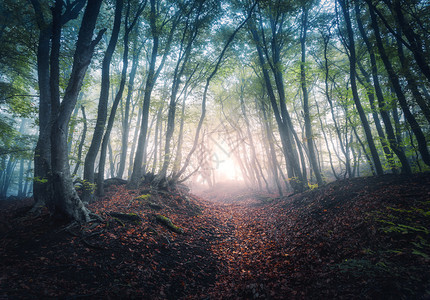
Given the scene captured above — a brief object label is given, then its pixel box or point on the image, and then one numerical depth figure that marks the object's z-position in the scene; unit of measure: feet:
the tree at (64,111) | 15.97
